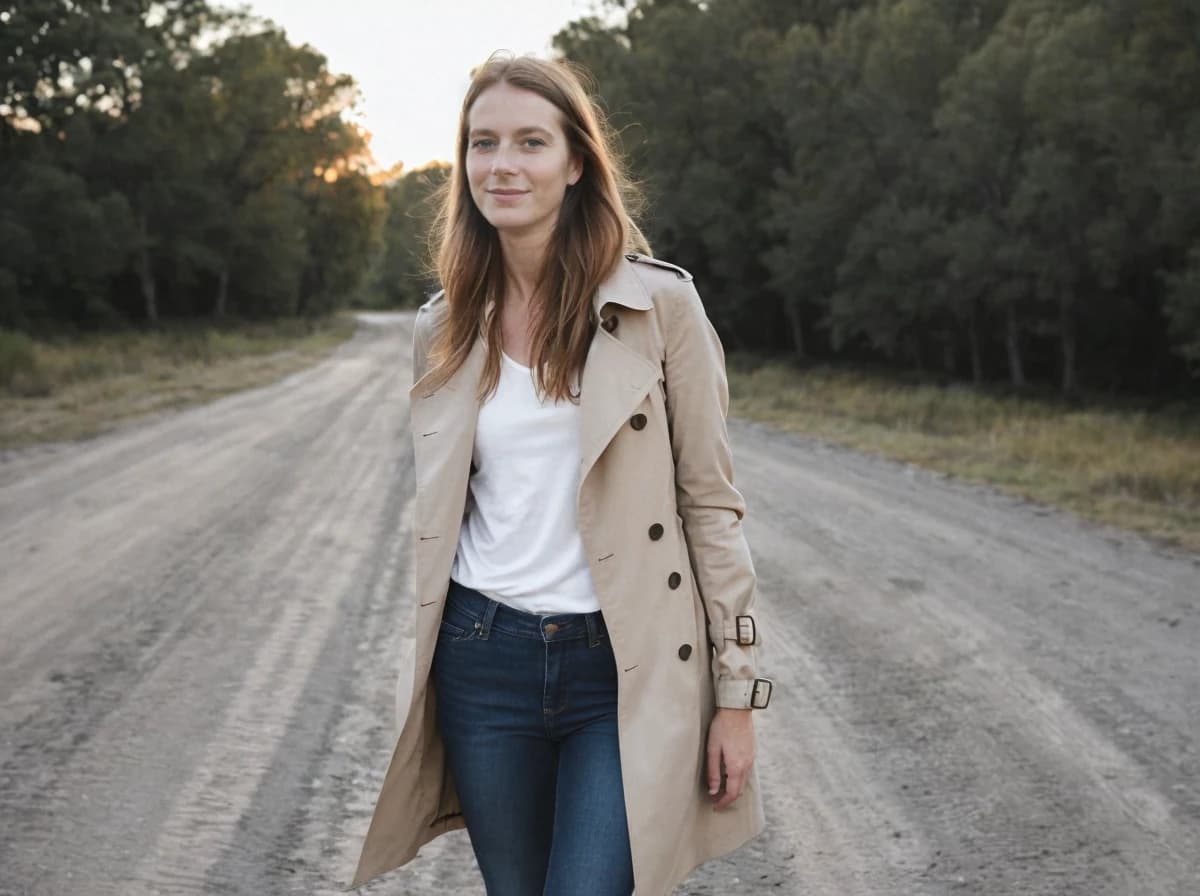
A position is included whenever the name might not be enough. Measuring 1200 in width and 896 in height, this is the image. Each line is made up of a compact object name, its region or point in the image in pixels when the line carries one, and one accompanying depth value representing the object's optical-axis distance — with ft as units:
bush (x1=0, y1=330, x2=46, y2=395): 62.34
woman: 6.21
